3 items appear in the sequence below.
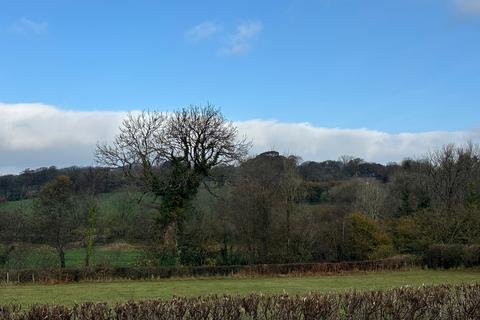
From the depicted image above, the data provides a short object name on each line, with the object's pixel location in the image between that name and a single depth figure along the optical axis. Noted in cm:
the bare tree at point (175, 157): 3772
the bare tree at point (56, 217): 3797
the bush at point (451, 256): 3372
